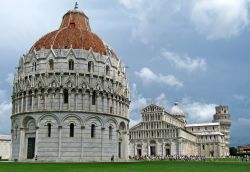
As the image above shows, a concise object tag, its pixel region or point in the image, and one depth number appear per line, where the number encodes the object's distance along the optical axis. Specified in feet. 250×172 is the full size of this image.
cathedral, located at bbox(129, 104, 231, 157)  412.16
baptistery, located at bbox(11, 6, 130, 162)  176.55
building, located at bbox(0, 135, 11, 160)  327.47
